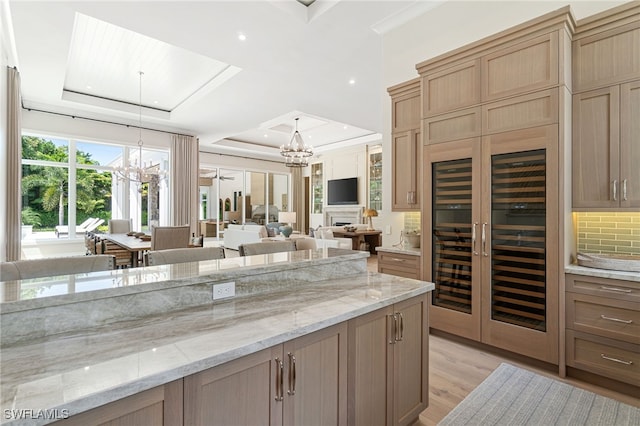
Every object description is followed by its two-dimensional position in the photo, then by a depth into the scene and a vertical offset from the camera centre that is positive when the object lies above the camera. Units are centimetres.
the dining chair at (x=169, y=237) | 413 -34
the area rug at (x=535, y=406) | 187 -127
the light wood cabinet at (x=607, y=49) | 221 +122
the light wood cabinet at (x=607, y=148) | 221 +47
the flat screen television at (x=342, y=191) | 1020 +72
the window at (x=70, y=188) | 652 +59
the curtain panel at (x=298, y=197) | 1232 +62
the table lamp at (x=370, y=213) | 841 -3
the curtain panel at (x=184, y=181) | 809 +86
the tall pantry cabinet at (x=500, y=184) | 234 +24
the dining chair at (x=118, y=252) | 489 -62
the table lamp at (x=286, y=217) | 999 -16
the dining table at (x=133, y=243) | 417 -44
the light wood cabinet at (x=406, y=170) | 345 +49
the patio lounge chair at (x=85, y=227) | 684 -31
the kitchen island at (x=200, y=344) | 84 -45
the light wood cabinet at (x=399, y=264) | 328 -59
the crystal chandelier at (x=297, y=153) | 736 +143
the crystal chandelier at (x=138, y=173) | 595 +81
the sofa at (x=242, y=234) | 788 -61
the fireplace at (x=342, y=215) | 1016 -10
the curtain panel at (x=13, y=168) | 414 +66
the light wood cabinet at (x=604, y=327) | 208 -82
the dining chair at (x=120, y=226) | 650 -28
